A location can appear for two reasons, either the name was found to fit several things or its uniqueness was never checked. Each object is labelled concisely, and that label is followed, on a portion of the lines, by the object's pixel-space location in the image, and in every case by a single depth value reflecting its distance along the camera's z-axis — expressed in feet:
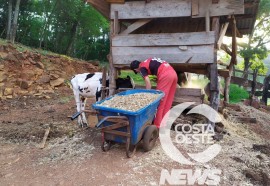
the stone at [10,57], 28.22
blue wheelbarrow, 10.61
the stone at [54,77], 31.10
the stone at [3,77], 26.23
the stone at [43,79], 29.40
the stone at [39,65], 31.21
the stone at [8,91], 25.37
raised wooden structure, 14.50
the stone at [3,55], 28.09
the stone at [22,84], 27.32
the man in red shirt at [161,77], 13.44
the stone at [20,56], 29.38
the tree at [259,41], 50.97
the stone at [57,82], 30.53
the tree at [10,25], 38.89
